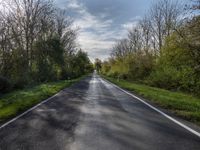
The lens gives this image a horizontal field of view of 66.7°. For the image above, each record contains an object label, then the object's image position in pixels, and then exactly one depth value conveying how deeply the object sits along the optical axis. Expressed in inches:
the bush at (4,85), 505.2
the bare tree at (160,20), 982.9
